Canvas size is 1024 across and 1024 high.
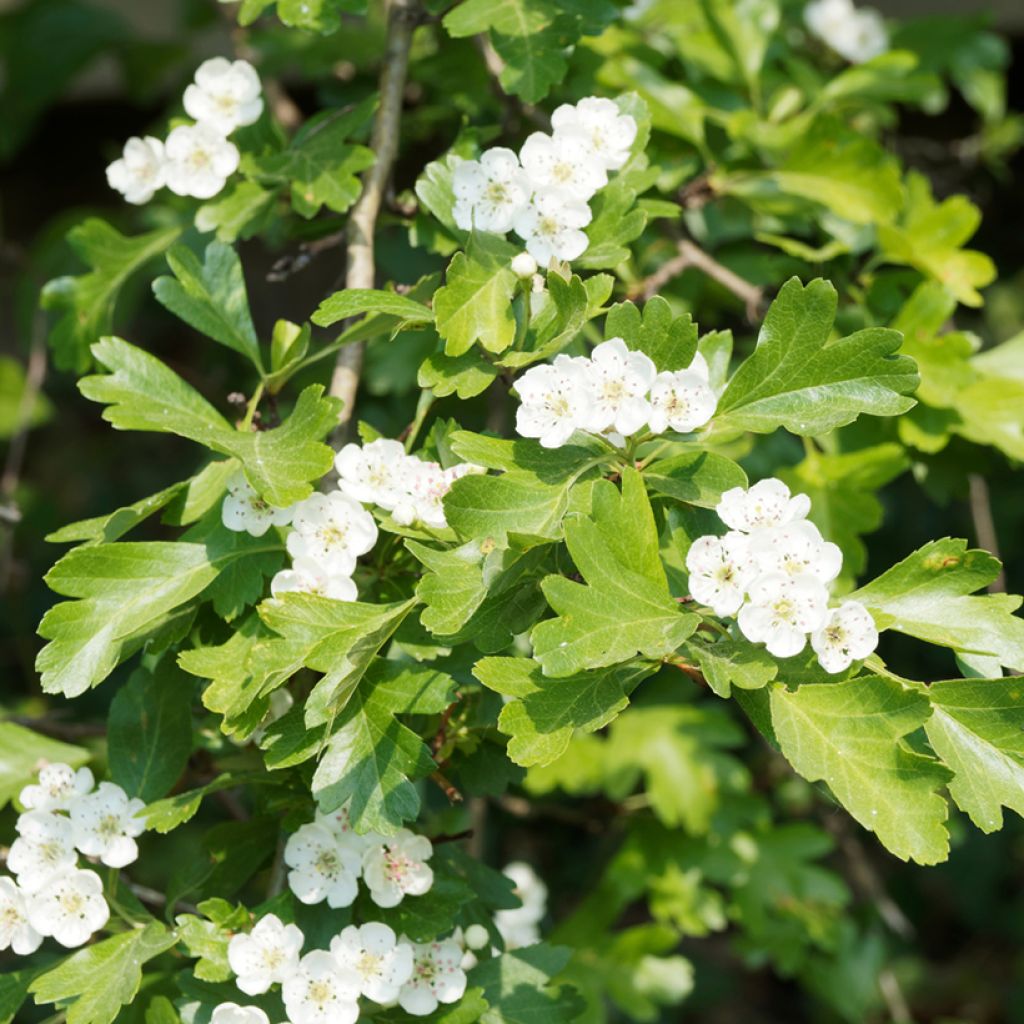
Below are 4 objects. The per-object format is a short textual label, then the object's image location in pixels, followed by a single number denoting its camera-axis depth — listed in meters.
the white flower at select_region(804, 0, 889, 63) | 1.01
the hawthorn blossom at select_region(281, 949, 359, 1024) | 0.78
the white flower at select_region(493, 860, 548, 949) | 0.93
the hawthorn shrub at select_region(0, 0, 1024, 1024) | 0.77
